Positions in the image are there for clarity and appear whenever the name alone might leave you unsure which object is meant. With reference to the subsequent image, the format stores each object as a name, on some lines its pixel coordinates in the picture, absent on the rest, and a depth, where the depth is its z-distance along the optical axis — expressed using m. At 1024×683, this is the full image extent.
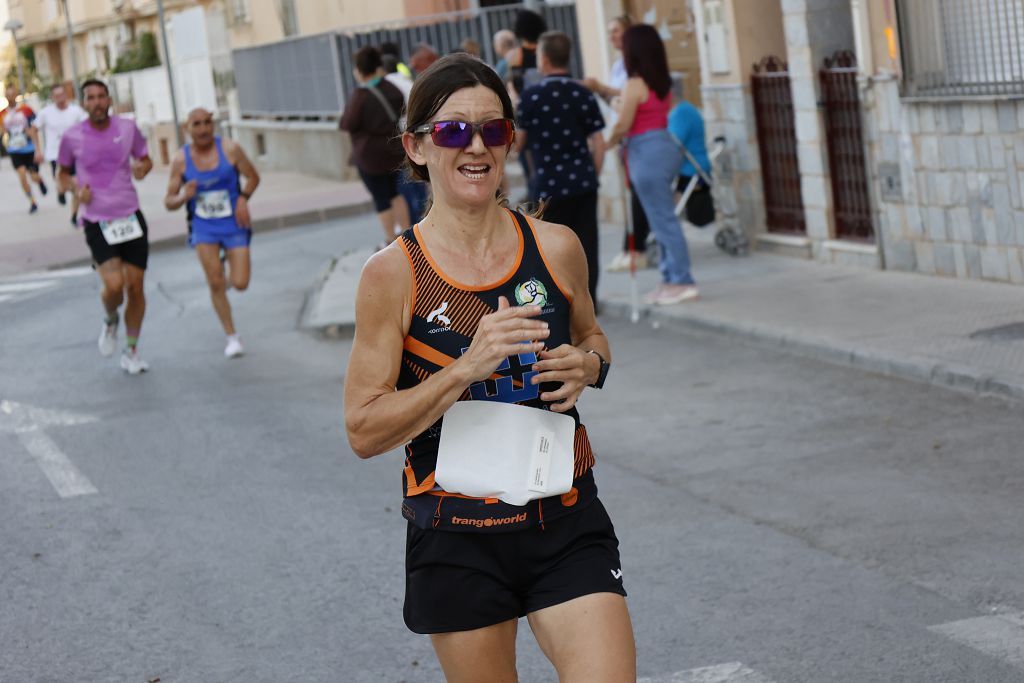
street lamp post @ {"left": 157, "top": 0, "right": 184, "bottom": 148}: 34.94
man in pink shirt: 11.89
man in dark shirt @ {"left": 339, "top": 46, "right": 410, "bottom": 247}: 16.36
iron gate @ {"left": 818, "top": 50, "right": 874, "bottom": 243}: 13.46
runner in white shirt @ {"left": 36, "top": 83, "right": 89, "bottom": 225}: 27.62
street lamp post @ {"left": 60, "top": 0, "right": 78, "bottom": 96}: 52.64
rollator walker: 14.95
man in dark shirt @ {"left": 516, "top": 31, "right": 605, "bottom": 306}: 11.63
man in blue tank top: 11.97
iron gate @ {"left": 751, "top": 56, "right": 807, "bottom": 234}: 14.55
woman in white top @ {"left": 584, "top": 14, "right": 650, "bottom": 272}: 13.97
